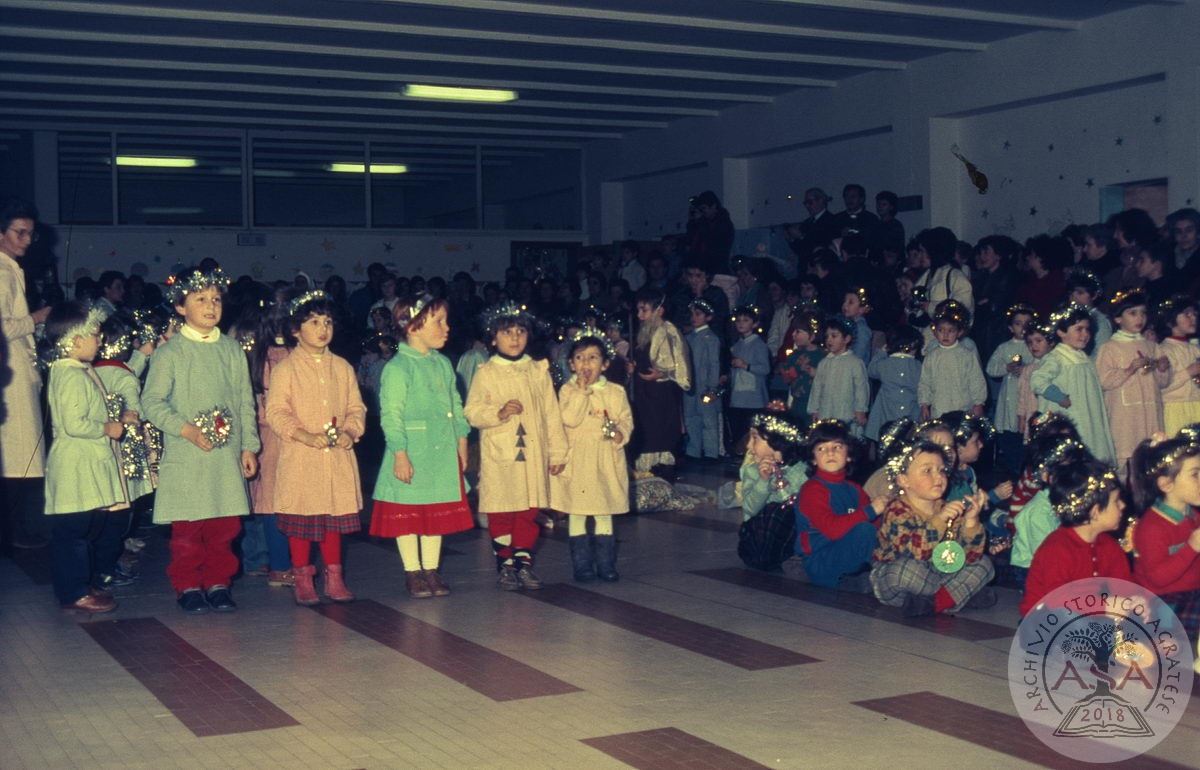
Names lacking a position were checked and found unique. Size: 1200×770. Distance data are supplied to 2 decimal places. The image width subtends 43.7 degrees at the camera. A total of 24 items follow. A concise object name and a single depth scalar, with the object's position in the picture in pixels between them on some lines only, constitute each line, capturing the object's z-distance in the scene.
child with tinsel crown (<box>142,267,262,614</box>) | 7.87
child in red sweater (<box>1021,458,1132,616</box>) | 6.52
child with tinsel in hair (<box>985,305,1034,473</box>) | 11.66
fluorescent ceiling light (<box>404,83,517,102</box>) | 17.66
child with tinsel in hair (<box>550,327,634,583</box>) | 8.69
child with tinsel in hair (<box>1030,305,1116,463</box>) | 9.90
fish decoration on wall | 16.41
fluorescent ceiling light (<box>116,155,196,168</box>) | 22.77
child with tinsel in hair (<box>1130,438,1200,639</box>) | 6.43
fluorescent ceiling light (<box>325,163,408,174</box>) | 24.42
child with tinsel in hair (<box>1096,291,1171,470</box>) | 10.14
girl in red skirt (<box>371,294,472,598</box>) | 8.19
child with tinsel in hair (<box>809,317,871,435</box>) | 12.27
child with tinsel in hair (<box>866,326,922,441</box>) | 12.48
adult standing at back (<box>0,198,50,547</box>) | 8.77
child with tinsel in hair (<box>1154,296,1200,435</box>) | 10.41
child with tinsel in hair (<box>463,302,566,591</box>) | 8.47
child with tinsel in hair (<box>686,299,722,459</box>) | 14.90
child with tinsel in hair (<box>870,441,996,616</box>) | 7.55
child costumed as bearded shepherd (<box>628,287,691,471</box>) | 13.09
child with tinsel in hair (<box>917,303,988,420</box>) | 11.84
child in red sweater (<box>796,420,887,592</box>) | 8.22
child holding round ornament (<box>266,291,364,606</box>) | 8.01
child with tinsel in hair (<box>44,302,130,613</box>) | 7.93
